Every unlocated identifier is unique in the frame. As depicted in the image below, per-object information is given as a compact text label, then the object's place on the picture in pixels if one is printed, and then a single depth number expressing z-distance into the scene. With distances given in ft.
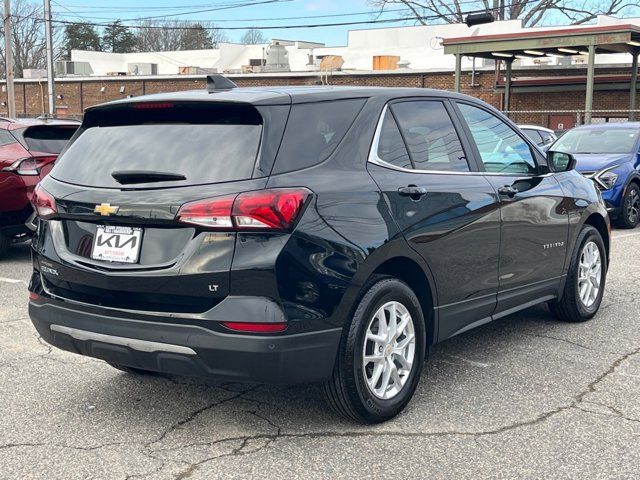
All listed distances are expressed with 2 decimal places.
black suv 11.60
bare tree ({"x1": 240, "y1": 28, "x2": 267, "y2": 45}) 251.60
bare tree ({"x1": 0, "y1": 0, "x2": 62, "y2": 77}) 226.99
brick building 102.99
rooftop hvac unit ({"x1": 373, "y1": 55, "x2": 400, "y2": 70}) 129.39
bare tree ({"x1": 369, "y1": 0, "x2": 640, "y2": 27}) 162.06
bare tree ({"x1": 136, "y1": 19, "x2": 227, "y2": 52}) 261.44
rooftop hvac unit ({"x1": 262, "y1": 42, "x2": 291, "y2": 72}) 141.38
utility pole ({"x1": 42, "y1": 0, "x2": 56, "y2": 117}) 94.22
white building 129.49
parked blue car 39.81
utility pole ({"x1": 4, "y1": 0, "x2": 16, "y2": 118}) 95.34
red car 29.81
